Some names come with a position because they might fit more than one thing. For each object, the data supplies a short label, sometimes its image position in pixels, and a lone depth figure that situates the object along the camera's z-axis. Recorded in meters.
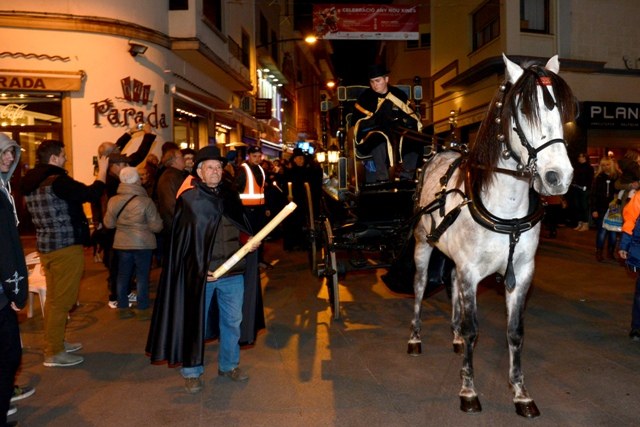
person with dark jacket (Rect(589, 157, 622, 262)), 10.74
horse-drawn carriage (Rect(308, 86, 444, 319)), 6.51
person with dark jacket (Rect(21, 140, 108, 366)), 5.18
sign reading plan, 17.14
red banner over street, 18.58
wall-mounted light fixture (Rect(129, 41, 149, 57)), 13.27
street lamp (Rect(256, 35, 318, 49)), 18.51
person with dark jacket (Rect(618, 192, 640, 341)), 5.75
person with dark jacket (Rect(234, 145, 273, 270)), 9.60
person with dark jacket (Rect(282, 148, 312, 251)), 12.28
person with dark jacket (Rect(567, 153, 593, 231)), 14.85
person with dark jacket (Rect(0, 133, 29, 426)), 3.43
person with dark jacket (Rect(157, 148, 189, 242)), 7.59
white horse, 3.60
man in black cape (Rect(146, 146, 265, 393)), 4.55
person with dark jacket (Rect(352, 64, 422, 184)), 6.63
